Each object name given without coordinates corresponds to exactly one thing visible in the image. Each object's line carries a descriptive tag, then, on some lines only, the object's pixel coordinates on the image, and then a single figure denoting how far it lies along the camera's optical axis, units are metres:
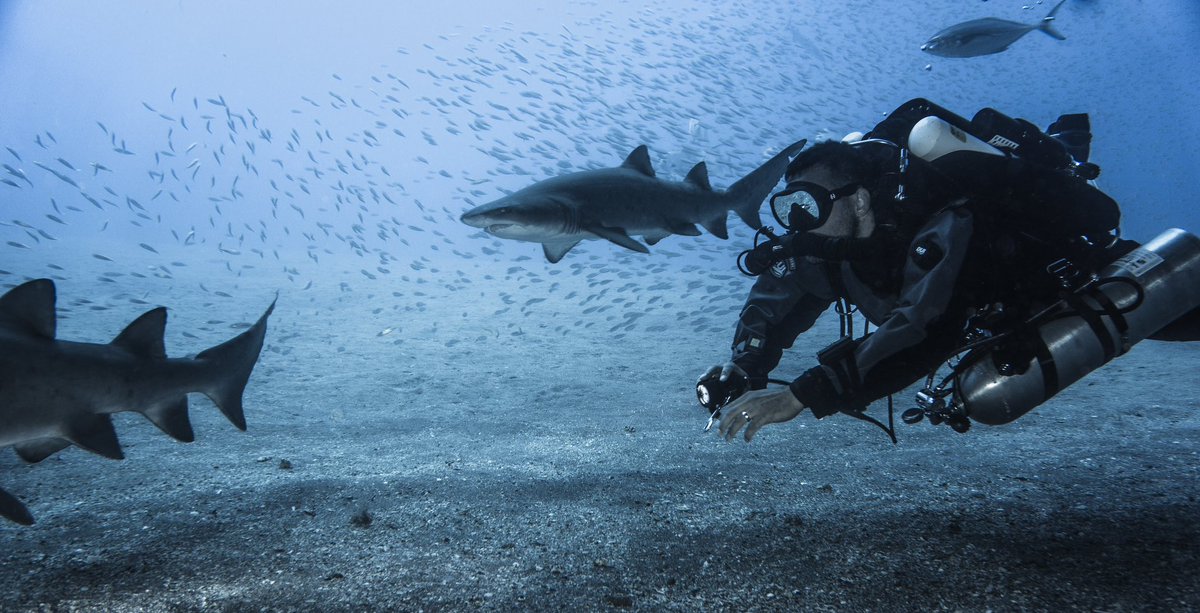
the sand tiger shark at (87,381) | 2.60
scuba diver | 2.47
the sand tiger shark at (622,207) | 4.75
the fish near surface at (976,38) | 10.95
